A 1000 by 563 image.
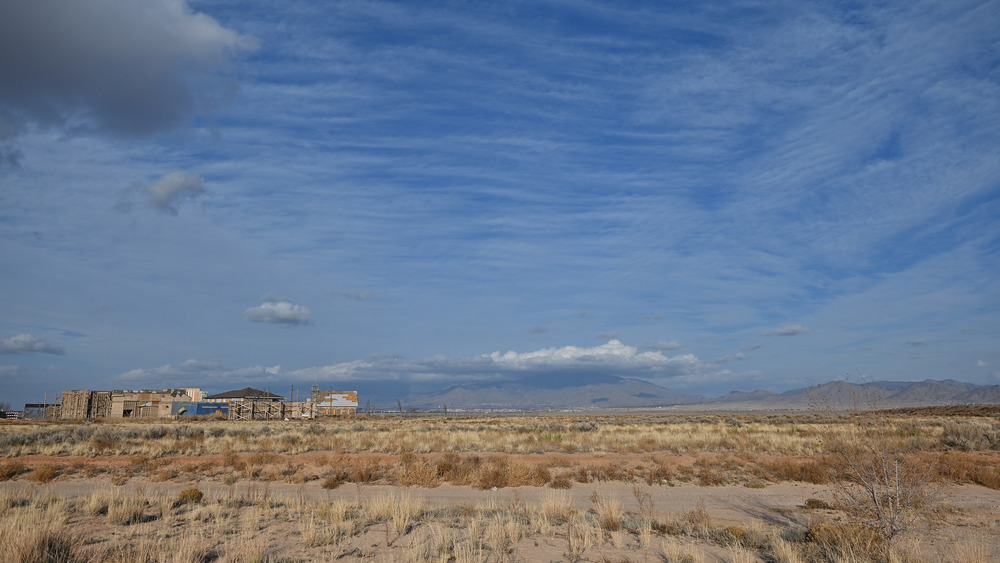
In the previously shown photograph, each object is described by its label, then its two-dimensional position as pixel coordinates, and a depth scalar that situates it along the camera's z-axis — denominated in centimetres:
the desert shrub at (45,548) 727
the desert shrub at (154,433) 3203
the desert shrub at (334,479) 1831
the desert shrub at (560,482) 1830
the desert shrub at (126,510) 1152
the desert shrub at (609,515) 1150
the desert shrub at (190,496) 1418
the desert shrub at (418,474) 1908
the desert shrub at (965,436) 2570
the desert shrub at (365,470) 1973
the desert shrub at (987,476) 1730
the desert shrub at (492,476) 1867
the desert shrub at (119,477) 1857
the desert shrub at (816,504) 1438
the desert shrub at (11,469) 1936
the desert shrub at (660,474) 1925
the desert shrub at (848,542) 846
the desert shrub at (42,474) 1903
